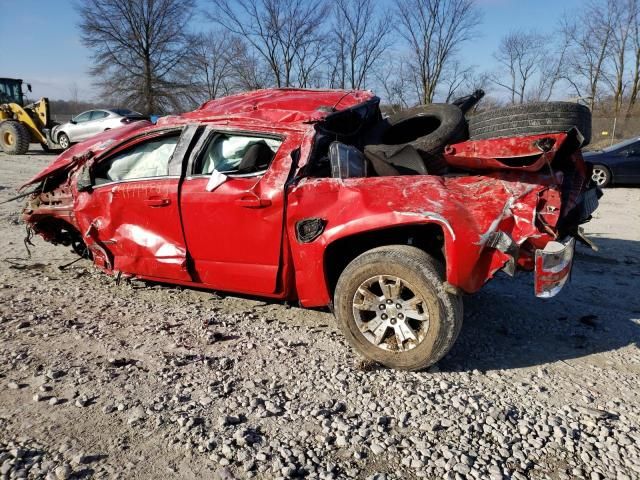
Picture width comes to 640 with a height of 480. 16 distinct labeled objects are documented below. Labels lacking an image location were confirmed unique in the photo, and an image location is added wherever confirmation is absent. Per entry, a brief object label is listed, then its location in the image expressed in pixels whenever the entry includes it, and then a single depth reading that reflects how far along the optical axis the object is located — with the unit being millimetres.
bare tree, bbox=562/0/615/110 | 32438
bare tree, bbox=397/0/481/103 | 32531
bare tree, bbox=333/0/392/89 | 34062
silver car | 17467
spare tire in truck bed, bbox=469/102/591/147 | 3303
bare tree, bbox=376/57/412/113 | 33438
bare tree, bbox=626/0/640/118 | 30984
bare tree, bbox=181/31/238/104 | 38125
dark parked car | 11109
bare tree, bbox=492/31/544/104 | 36375
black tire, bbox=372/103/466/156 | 3744
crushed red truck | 2828
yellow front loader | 17391
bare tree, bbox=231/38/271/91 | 35188
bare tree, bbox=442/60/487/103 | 32062
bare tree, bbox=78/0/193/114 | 37219
